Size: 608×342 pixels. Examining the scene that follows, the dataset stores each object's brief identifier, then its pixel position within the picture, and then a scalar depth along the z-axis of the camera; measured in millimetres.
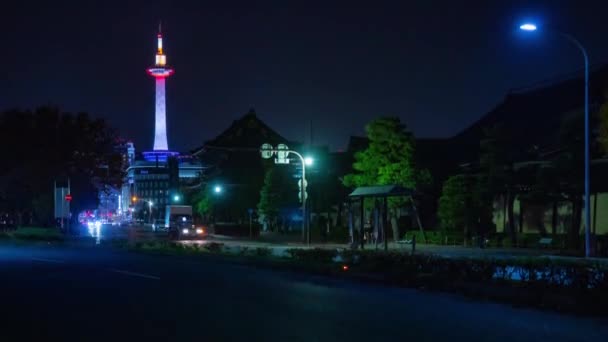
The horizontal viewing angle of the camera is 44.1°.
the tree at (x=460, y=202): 40094
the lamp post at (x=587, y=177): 25875
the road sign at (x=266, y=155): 56719
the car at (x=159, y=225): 66188
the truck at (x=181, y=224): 54031
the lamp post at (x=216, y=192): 71500
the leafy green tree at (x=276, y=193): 62469
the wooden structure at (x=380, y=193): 31688
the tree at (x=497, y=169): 38062
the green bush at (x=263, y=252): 29875
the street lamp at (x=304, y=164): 43878
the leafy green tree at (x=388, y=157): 42656
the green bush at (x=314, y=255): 25442
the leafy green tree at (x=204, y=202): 74438
